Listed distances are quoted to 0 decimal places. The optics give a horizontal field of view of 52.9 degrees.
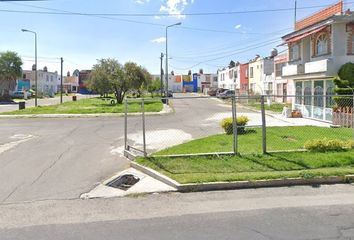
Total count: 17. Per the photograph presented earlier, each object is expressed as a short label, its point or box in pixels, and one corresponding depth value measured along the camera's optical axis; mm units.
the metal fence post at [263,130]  9773
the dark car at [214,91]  60672
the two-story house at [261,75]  44031
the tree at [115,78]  40594
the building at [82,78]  95538
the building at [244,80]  54969
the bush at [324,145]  10156
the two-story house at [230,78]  61562
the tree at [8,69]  58406
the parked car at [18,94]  64562
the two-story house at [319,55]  19469
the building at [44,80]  83562
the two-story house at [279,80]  37975
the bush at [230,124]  14315
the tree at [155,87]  68538
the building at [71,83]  103606
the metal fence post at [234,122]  9681
